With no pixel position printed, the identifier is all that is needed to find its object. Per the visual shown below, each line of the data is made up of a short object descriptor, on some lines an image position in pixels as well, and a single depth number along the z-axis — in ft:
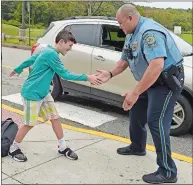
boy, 11.07
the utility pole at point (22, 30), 69.93
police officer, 9.49
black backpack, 11.69
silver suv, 16.19
